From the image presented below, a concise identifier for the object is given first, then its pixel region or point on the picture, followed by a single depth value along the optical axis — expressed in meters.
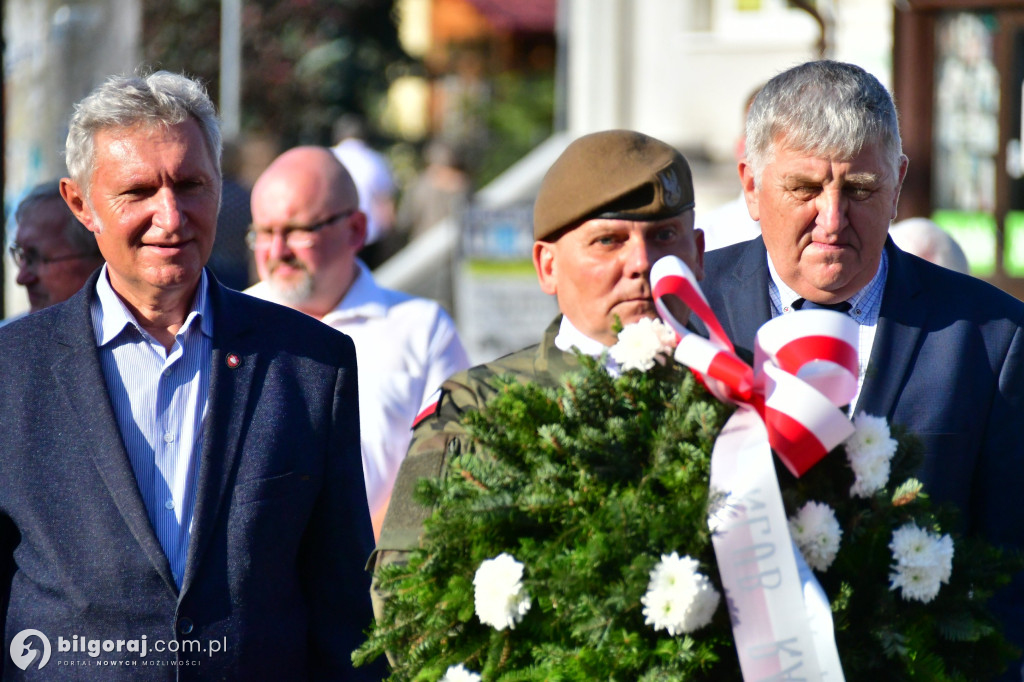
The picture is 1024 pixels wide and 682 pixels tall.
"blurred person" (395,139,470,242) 27.84
